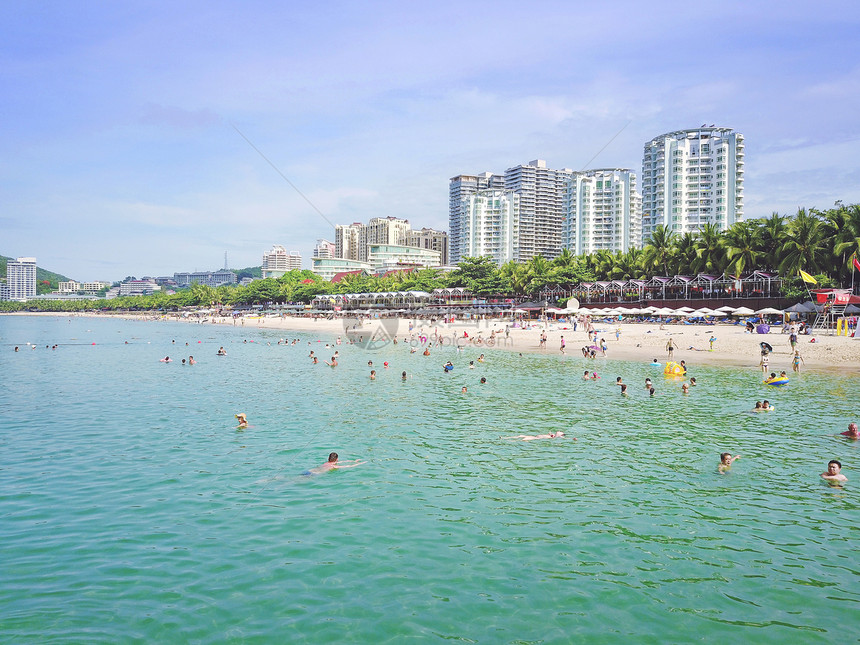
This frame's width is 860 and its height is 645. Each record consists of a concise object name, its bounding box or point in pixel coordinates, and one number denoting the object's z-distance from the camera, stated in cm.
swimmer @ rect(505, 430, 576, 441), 1872
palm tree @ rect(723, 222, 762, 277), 6675
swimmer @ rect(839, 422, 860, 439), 1841
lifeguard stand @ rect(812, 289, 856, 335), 4880
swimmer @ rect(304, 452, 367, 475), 1541
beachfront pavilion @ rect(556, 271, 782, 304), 6962
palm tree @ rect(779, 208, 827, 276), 5866
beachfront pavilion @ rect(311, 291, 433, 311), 11231
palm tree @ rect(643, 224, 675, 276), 7925
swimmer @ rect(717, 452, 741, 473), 1515
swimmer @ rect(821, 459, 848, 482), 1414
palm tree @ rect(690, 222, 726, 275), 7181
